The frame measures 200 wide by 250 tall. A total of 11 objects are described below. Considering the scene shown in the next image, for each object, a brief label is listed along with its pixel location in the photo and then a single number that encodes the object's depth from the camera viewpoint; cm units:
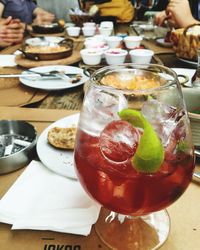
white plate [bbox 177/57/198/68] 131
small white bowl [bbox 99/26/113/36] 202
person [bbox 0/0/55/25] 269
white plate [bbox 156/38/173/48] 171
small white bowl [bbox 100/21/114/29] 218
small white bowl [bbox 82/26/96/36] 207
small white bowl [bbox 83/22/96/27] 218
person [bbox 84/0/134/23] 322
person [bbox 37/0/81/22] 341
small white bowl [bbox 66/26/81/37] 210
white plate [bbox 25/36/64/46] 179
